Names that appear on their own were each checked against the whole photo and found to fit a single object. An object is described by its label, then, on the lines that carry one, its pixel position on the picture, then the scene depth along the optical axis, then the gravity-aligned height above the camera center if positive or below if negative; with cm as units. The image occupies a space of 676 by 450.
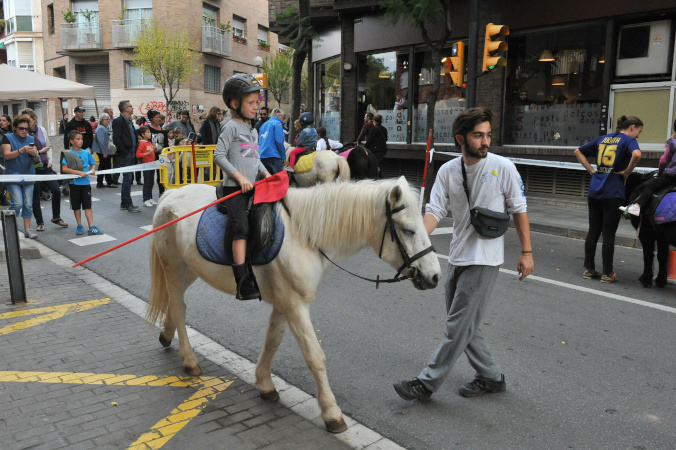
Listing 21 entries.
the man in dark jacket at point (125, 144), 1256 -10
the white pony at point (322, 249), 332 -67
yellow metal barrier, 1131 -53
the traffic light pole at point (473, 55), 1150 +190
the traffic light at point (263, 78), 1805 +210
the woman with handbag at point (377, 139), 1546 +11
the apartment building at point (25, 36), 4506 +846
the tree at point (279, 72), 4919 +623
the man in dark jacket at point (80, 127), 1510 +34
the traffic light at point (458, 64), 1155 +167
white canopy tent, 1164 +118
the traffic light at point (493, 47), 1098 +195
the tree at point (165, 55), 3578 +556
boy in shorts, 1004 -82
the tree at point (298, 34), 2014 +398
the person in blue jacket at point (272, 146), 948 -7
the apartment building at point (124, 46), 3872 +675
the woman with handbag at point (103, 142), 1538 -6
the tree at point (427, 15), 1373 +332
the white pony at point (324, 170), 955 -48
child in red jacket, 1334 -39
